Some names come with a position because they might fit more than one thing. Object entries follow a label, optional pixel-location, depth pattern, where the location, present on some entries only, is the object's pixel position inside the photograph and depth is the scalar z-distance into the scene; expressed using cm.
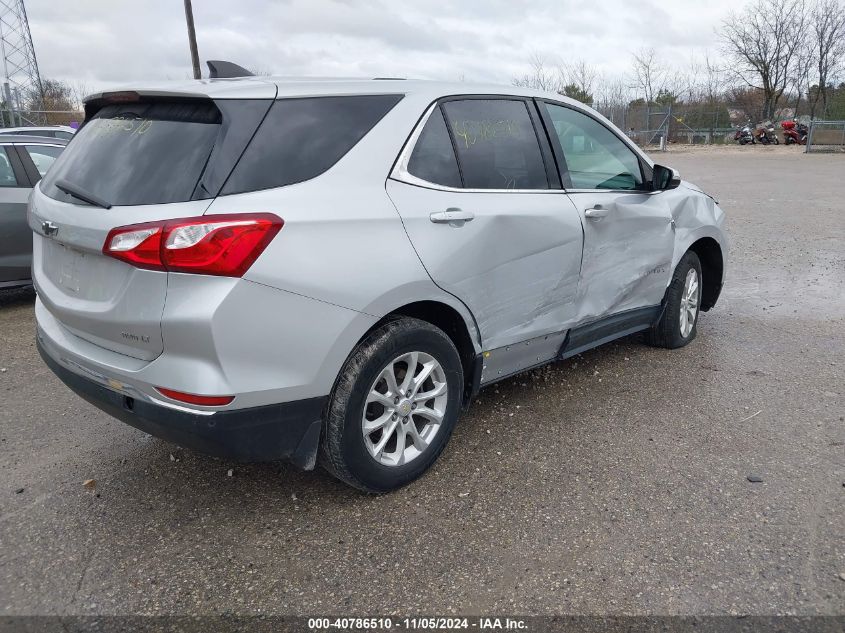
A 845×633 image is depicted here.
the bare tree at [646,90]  4134
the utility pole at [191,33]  2213
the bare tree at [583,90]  3631
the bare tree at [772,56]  4066
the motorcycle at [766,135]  3331
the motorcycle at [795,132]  3241
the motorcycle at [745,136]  3419
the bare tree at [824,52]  3850
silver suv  246
